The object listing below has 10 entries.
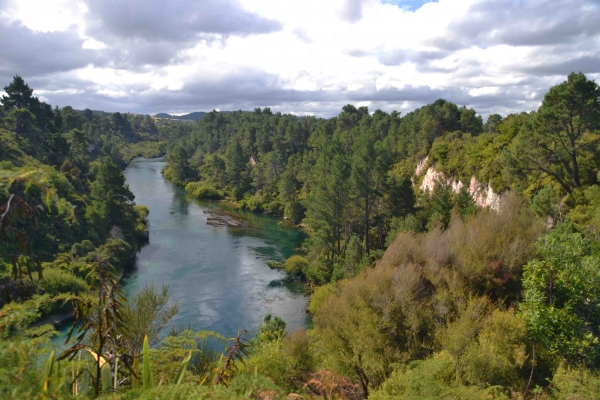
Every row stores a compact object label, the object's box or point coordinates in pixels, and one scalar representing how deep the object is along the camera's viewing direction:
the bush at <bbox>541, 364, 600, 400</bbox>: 9.98
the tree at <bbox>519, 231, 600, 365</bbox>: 12.98
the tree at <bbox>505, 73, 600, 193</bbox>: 23.75
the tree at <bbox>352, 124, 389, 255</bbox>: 35.12
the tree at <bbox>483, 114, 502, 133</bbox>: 53.62
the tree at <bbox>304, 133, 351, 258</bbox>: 37.22
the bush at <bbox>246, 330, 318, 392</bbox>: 14.64
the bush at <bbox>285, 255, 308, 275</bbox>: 35.84
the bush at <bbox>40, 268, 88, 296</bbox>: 26.41
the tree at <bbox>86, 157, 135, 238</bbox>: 41.56
